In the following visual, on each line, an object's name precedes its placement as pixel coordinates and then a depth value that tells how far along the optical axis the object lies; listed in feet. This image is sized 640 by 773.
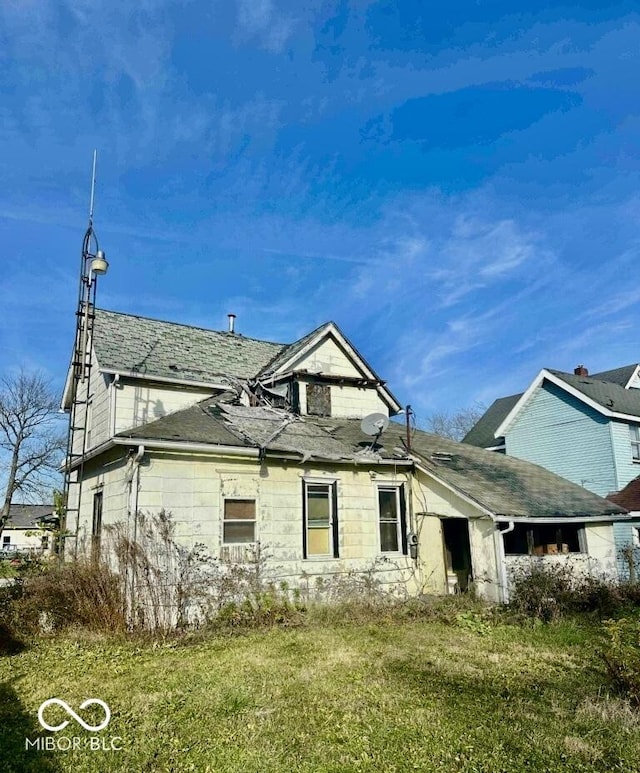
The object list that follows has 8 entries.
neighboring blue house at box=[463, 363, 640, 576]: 67.92
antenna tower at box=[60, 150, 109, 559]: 42.47
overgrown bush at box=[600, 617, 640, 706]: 19.42
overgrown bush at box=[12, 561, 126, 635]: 30.09
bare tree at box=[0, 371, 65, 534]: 121.02
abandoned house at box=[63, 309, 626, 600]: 36.09
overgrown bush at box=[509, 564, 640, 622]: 36.06
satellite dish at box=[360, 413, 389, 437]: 45.19
